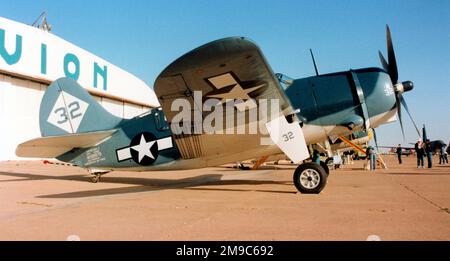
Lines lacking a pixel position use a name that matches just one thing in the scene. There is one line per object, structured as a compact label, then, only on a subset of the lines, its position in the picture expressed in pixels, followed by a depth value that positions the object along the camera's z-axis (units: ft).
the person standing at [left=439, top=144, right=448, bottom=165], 80.29
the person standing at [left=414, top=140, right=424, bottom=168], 61.61
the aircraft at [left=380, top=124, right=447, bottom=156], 103.49
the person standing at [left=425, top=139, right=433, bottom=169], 60.53
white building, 77.71
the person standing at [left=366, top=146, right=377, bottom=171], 56.18
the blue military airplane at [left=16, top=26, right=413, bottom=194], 17.78
